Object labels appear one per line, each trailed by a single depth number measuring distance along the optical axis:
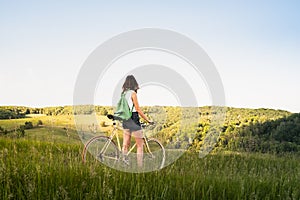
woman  6.92
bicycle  7.30
